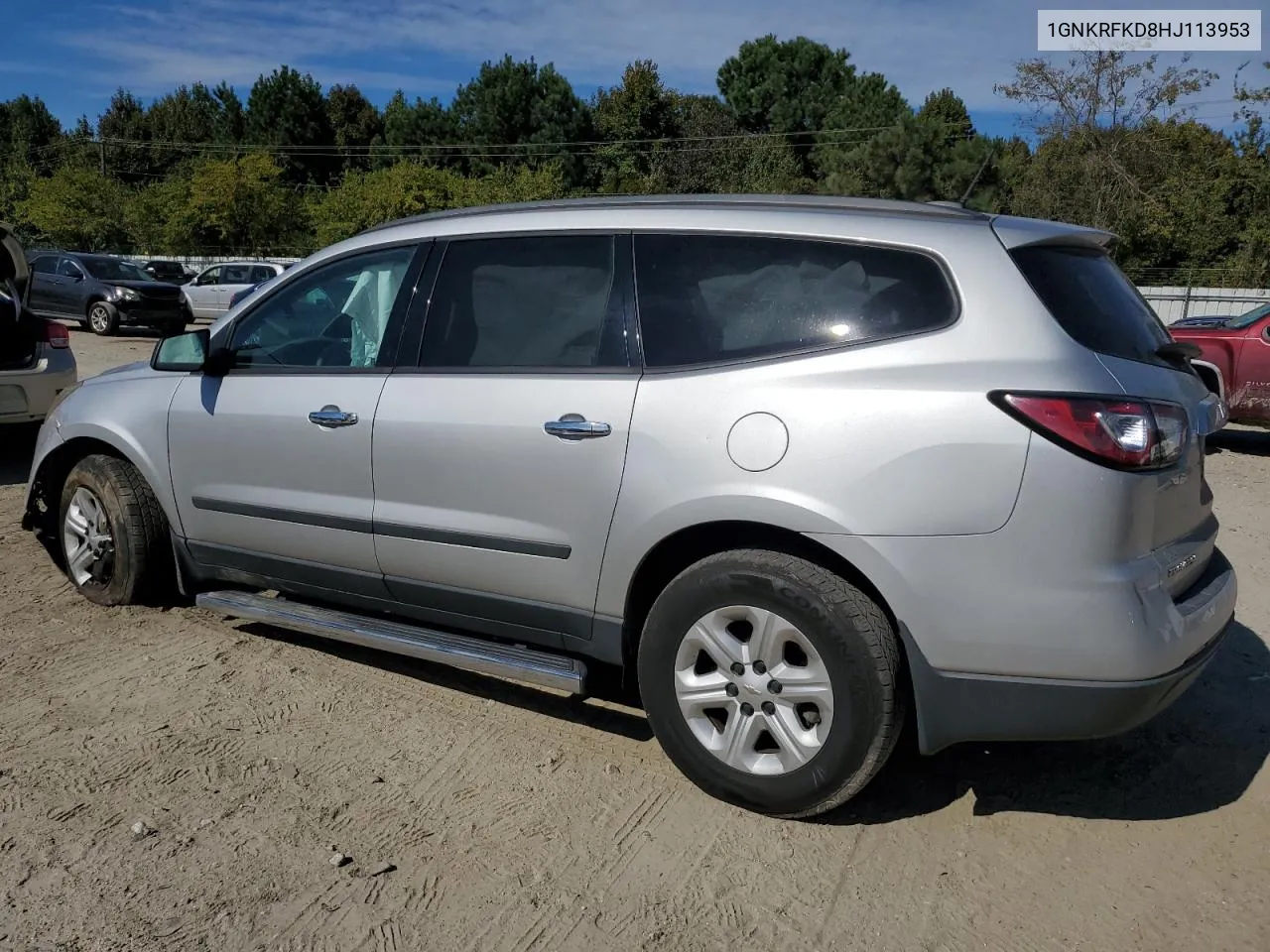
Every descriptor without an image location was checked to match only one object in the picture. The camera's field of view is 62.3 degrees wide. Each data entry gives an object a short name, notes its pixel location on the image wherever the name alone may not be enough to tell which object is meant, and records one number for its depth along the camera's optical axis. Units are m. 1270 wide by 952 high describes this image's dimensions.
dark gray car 21.50
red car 10.18
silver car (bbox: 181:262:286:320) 25.62
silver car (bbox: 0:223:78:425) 7.71
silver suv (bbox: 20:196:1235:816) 2.79
